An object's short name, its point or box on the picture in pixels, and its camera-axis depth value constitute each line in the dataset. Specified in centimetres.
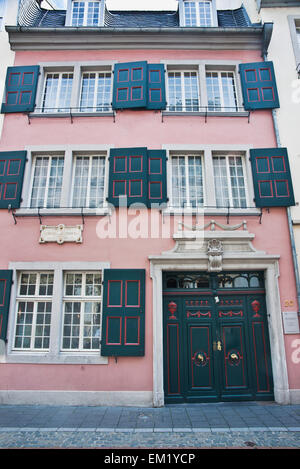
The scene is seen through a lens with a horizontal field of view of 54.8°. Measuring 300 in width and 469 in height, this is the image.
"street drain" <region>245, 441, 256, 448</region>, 451
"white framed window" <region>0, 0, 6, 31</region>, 910
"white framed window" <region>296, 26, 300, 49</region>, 898
